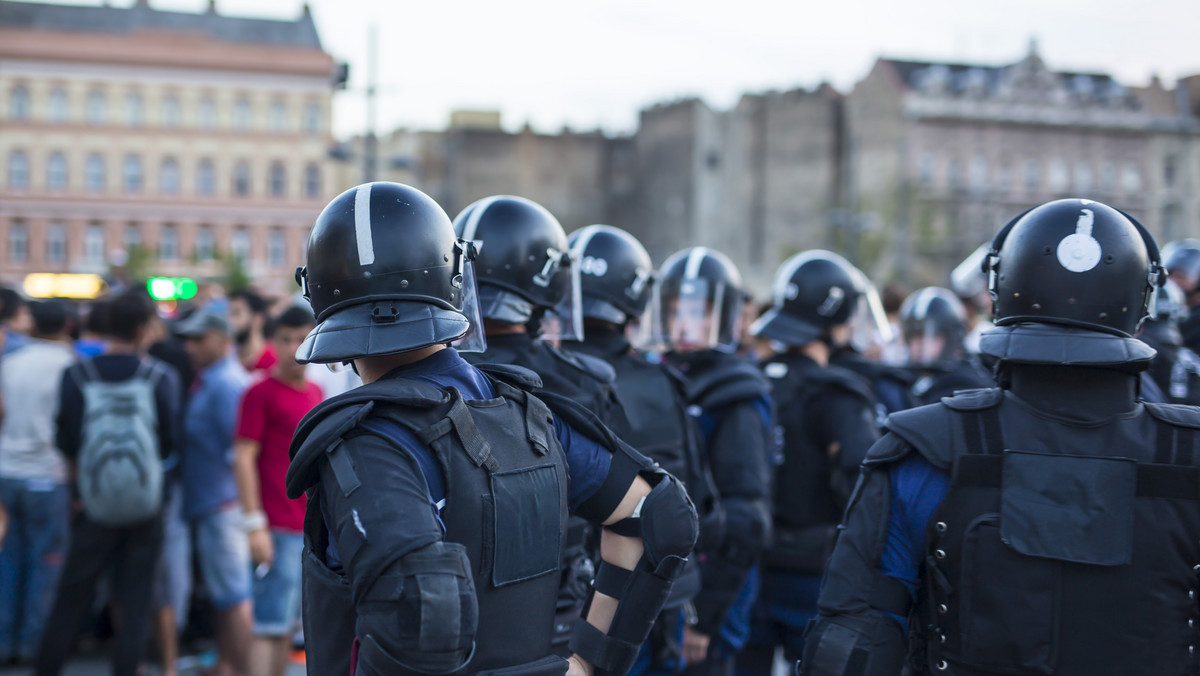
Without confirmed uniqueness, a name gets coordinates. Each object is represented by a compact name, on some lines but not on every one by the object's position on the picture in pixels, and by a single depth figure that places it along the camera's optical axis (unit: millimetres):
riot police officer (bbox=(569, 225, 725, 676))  3947
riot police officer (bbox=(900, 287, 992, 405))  6875
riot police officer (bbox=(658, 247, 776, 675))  4082
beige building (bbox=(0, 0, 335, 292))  49125
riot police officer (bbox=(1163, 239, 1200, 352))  5777
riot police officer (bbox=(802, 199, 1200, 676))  2270
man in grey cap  5566
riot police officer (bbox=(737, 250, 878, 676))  4480
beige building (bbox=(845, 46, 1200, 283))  49219
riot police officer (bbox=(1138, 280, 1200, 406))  4207
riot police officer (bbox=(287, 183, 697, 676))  1997
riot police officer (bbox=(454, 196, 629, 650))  3391
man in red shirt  5191
